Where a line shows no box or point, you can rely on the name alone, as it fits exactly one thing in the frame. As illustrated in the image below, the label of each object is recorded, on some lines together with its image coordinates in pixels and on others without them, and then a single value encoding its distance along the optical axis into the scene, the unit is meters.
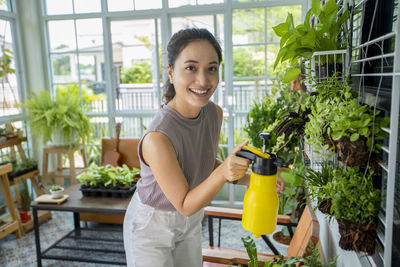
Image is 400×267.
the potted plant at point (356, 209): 0.80
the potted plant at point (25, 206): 3.42
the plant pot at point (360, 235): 0.80
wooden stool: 3.85
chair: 3.60
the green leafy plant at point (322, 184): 0.91
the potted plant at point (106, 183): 2.79
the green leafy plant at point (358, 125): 0.76
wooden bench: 1.55
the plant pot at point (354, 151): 0.78
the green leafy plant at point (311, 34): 1.07
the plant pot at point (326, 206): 0.91
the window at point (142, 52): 3.66
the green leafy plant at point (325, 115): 0.91
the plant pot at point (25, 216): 3.48
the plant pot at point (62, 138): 3.85
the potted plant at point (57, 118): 3.79
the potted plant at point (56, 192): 2.78
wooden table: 2.60
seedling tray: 2.76
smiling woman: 1.11
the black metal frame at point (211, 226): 2.15
